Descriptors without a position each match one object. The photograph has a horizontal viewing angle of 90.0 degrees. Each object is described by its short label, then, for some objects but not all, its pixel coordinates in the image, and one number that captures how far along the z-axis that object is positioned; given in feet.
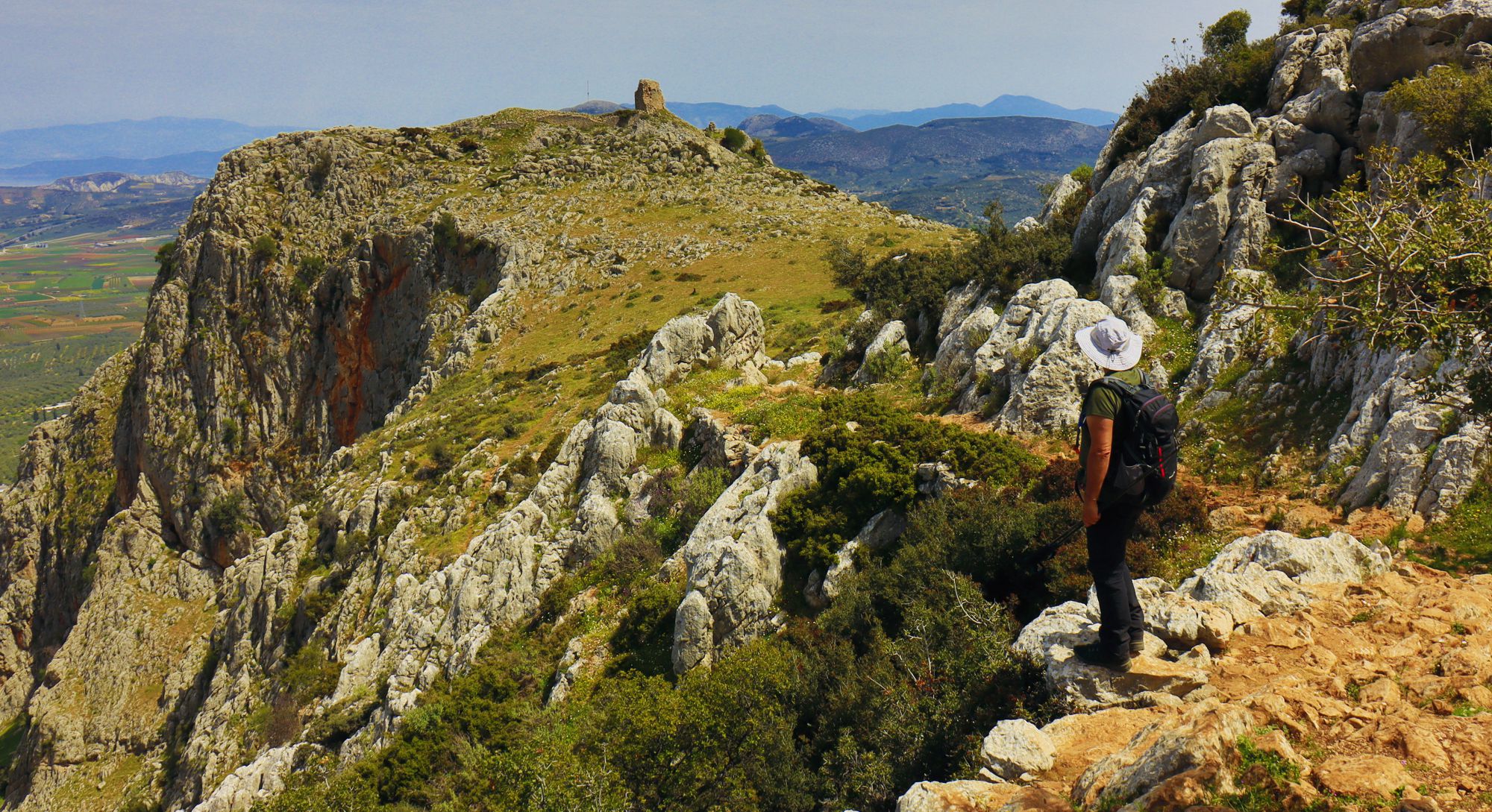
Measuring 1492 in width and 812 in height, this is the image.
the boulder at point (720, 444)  58.90
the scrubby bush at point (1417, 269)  19.57
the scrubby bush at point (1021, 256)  66.85
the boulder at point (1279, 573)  24.89
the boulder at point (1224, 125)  59.31
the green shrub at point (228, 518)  153.38
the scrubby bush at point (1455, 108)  43.83
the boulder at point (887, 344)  70.85
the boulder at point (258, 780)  57.21
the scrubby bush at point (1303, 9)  77.15
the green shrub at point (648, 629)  46.06
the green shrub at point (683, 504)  56.95
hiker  21.38
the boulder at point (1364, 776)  15.70
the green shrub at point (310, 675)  68.69
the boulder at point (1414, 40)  53.52
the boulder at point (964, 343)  61.36
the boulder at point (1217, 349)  45.29
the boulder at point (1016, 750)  21.22
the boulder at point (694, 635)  42.47
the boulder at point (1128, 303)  52.95
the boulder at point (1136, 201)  58.75
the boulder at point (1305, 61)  61.00
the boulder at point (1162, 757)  17.02
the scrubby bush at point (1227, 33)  85.40
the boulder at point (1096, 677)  22.08
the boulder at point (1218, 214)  53.93
